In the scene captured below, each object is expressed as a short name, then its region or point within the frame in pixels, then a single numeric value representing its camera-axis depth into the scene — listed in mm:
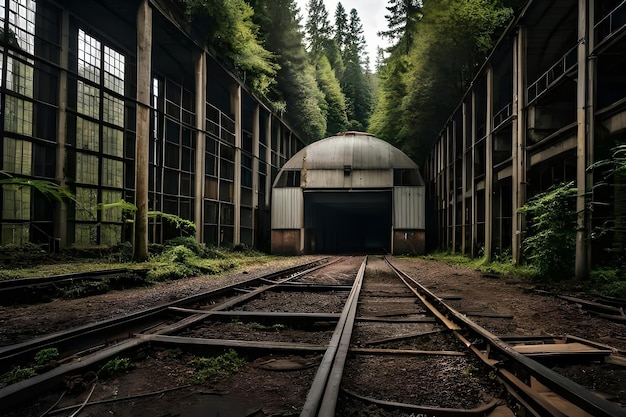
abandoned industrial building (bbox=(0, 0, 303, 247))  10414
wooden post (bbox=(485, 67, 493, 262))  14781
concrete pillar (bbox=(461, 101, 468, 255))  18875
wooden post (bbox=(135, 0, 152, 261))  11719
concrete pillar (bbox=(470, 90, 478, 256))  17000
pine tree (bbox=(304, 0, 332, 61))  57844
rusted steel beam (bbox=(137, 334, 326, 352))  3295
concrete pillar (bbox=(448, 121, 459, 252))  20859
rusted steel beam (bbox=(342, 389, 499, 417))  2129
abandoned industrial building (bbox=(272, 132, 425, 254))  23859
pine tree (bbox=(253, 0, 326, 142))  30391
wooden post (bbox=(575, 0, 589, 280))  8797
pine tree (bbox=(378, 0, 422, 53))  35594
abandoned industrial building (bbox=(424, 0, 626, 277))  8758
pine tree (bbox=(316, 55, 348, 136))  47781
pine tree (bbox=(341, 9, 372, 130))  57656
